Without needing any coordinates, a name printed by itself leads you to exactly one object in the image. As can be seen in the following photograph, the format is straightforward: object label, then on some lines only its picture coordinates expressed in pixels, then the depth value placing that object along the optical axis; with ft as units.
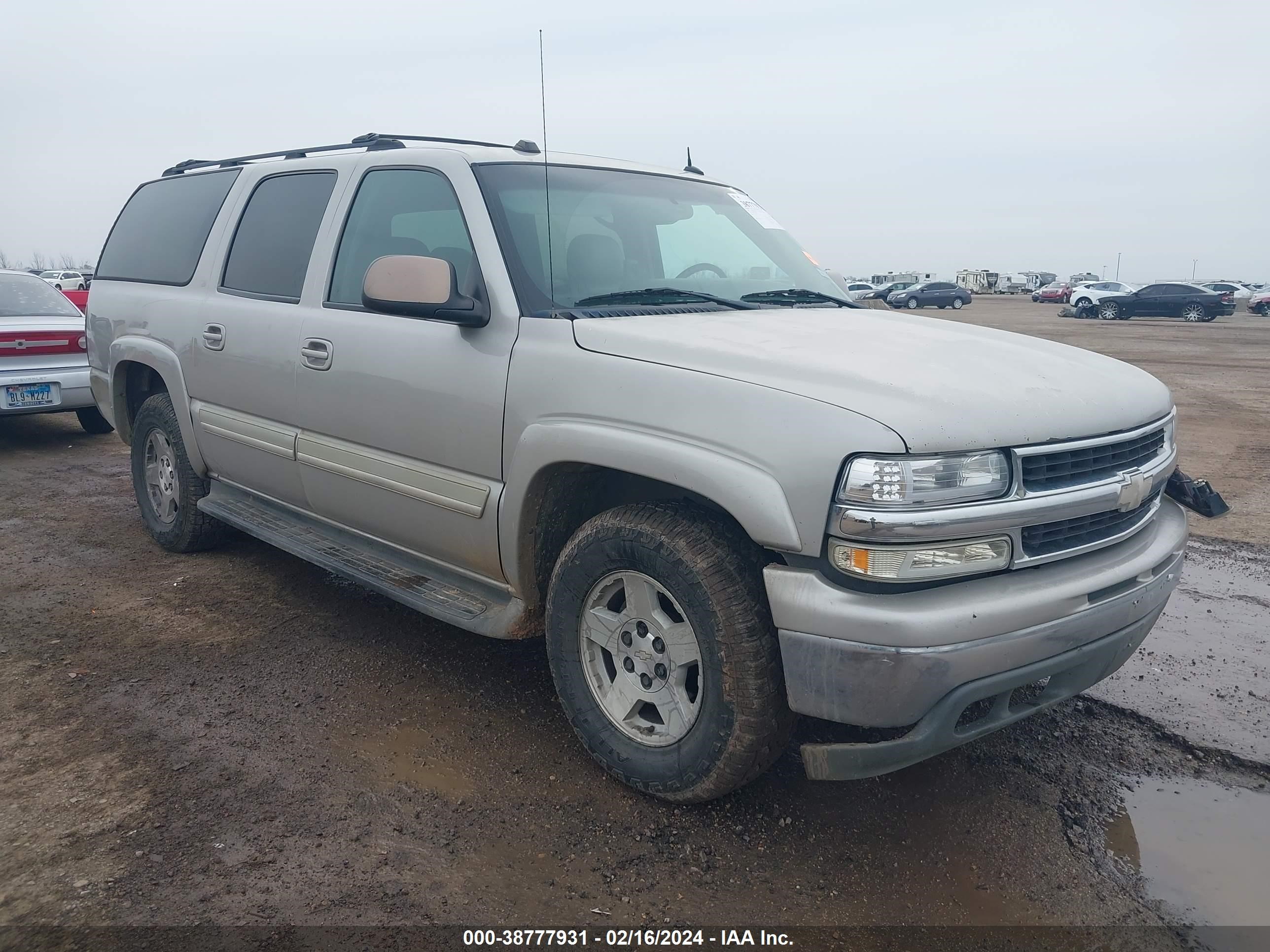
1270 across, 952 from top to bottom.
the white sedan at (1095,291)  122.72
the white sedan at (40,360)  25.41
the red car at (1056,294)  170.30
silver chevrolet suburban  7.64
